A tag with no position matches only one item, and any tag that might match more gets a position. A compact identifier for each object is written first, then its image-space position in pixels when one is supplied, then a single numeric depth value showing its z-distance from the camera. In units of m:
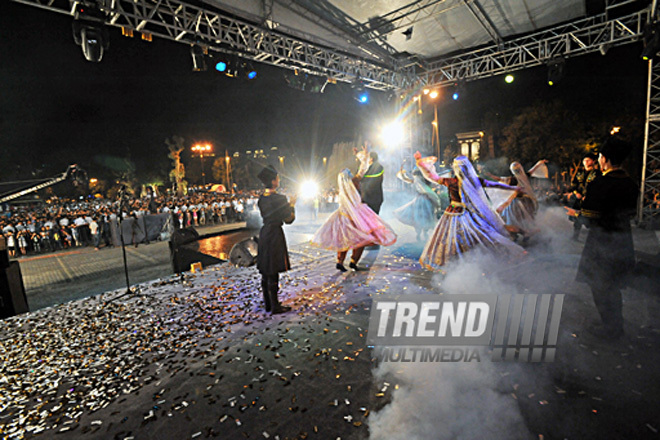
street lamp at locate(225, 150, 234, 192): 49.53
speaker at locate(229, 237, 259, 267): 7.69
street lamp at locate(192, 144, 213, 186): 52.73
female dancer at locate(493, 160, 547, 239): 7.87
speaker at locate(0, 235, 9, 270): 5.22
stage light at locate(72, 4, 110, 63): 6.88
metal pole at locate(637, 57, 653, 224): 10.04
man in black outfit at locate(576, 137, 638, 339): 3.42
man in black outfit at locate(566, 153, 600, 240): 6.57
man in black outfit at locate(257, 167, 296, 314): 4.71
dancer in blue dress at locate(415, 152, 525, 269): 5.31
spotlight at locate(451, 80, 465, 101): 13.15
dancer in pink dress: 6.44
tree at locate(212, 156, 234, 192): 56.66
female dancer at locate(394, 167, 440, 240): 9.09
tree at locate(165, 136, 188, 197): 43.41
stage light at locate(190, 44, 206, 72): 9.00
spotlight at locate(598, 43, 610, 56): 10.05
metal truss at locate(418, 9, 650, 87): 9.79
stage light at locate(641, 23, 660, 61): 8.33
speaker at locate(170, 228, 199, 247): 7.46
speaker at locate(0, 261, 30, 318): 5.26
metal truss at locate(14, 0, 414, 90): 7.37
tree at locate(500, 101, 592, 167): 23.47
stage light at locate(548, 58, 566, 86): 11.00
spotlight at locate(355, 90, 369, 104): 13.67
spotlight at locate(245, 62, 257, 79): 10.28
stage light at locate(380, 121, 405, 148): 15.45
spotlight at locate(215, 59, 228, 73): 9.56
